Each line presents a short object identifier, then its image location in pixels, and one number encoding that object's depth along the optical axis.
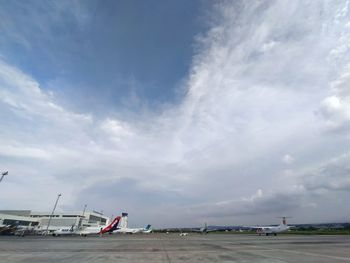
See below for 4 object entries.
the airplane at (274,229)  83.62
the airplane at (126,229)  130.88
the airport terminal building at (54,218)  127.84
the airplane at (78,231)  88.22
